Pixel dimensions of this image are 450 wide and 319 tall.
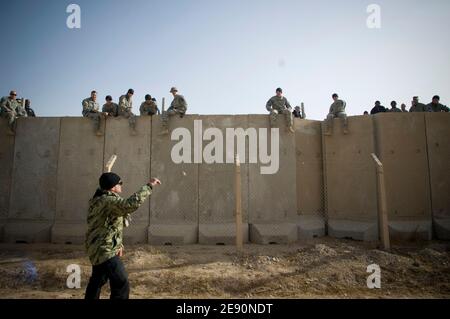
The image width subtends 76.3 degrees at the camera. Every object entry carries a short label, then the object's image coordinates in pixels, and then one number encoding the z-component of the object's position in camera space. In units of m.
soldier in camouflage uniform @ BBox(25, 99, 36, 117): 10.54
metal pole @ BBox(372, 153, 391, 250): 6.89
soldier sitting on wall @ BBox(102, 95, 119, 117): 9.38
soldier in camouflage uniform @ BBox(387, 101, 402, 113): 10.66
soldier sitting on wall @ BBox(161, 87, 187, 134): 8.74
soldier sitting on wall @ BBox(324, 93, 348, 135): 9.20
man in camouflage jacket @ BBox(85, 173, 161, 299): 3.13
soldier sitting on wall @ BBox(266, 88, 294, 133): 8.88
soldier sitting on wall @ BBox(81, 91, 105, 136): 8.83
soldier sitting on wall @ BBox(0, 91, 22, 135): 8.90
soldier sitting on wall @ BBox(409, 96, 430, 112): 9.82
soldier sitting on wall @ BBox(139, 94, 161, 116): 9.39
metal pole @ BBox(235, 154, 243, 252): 6.58
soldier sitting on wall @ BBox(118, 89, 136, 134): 8.84
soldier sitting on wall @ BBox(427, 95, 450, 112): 9.63
